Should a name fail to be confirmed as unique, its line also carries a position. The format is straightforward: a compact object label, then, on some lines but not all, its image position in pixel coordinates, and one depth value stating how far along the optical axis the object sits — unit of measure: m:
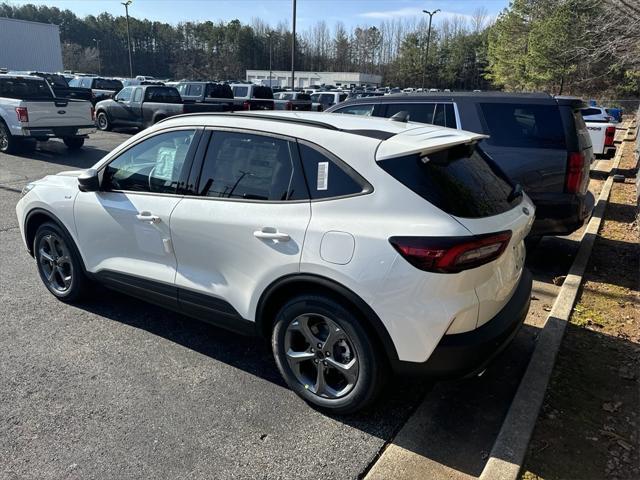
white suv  2.59
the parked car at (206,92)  19.42
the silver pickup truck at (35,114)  12.27
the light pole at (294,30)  25.65
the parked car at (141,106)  16.58
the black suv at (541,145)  5.25
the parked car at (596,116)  16.75
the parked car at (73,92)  20.08
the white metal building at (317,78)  80.14
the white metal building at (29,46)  45.50
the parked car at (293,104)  19.55
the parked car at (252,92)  20.50
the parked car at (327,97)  24.23
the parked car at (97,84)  26.55
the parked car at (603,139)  12.50
